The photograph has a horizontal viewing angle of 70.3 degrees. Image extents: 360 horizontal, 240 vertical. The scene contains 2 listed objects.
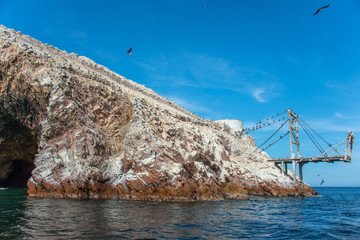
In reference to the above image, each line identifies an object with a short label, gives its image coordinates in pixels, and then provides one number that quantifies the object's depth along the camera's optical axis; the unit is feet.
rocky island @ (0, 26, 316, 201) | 82.74
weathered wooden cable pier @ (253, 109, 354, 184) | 139.44
